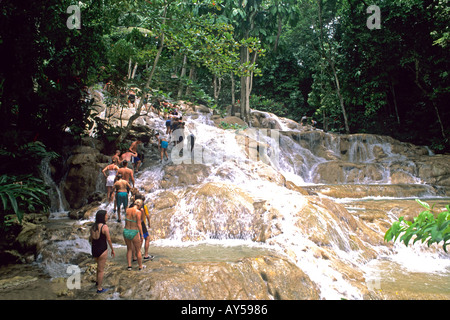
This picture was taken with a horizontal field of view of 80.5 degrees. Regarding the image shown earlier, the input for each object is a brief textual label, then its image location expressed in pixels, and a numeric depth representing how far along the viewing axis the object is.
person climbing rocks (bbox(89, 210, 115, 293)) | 4.14
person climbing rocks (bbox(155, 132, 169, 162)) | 12.01
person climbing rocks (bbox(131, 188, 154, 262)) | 5.29
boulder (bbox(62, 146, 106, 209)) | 9.87
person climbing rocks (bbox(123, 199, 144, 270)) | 4.79
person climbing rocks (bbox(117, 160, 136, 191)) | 7.75
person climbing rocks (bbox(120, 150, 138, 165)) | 10.28
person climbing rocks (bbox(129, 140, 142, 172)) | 10.79
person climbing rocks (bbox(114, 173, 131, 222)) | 7.39
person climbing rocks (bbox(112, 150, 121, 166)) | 9.52
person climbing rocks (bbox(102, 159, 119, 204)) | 8.84
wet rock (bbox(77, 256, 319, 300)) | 4.01
